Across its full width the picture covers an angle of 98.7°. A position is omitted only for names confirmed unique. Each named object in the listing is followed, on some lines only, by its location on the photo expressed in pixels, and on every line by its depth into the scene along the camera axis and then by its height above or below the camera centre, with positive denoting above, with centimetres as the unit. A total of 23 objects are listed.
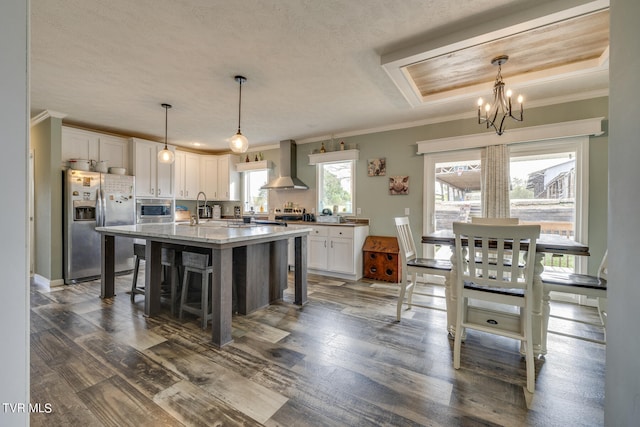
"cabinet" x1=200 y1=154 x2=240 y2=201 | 611 +77
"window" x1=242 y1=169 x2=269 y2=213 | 611 +44
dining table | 196 -53
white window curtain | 357 +40
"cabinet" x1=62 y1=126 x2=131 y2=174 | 415 +104
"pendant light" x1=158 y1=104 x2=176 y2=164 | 349 +71
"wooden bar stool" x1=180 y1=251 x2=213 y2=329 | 258 -63
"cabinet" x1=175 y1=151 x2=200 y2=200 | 569 +77
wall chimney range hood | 524 +82
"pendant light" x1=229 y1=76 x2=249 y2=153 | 280 +72
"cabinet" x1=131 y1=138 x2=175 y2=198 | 486 +75
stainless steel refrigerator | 397 -8
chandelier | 249 +115
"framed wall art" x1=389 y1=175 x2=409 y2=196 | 436 +44
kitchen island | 226 -53
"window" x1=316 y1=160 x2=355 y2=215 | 496 +48
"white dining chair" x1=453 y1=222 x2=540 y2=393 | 180 -57
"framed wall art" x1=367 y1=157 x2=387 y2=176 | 455 +77
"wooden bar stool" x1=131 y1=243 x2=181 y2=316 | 293 -59
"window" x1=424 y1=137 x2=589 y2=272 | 329 +33
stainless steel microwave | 503 +2
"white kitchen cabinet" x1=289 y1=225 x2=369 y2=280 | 432 -62
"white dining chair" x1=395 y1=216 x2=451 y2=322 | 261 -51
